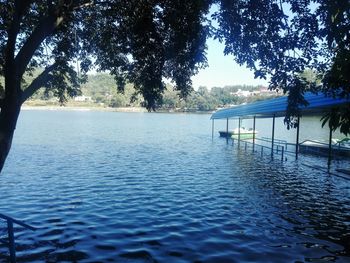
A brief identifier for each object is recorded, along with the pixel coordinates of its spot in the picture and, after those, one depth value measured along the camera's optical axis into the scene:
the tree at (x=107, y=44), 7.39
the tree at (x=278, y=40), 7.85
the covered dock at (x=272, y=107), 22.72
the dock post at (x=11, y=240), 6.79
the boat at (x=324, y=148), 35.53
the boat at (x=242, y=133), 58.81
